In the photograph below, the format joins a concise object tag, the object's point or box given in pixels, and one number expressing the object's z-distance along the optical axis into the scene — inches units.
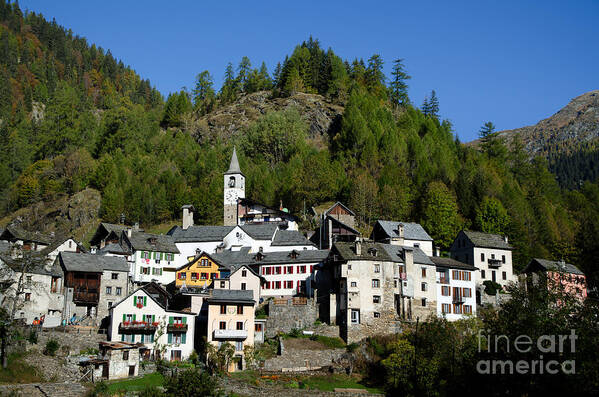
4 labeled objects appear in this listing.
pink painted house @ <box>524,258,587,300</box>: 3134.8
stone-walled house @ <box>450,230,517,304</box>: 3198.8
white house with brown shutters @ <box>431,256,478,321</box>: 2812.5
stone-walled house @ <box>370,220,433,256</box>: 3181.6
